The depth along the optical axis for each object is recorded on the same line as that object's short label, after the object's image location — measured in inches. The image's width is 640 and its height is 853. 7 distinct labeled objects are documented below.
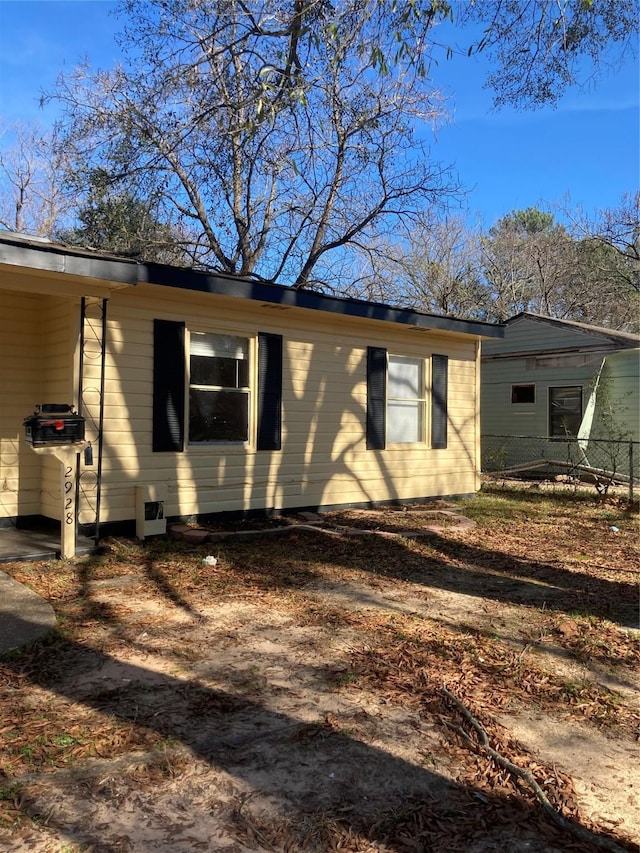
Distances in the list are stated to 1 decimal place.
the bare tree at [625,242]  1010.6
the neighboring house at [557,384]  563.8
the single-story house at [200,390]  258.7
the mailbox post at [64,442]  217.2
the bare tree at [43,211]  780.6
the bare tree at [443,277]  971.9
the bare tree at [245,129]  264.1
